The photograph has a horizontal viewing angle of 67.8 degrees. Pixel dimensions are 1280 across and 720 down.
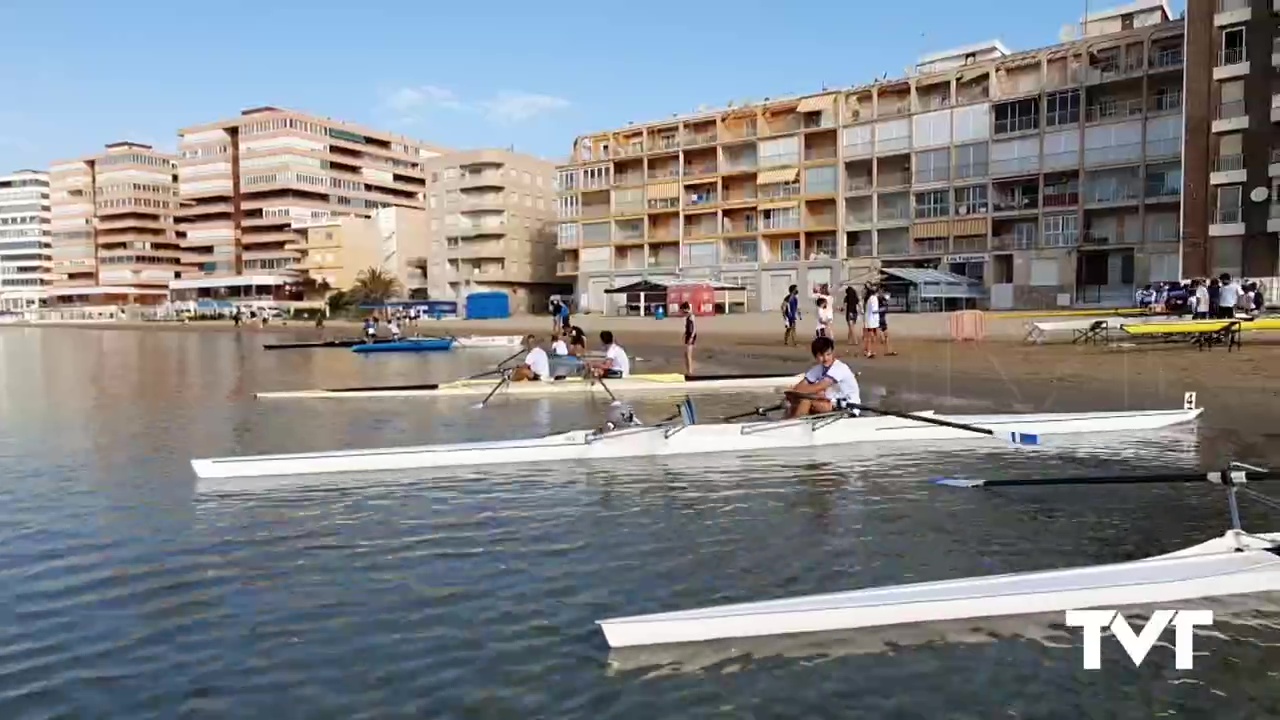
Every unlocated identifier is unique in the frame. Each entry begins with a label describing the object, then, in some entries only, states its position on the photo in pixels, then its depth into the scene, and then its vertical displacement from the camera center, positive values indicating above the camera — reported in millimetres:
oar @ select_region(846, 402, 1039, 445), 9953 -1267
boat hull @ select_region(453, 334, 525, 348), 37766 -915
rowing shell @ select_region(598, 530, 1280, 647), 6008 -1891
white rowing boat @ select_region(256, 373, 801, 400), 18656 -1386
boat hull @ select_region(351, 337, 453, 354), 35438 -1033
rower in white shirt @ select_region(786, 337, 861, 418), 12461 -988
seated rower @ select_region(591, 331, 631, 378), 19297 -947
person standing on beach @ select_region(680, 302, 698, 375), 25578 -573
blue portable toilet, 77062 +922
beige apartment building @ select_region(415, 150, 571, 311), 88375 +8610
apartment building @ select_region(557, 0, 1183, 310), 54031 +9113
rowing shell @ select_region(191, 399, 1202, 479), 11219 -1609
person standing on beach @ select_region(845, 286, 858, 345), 28078 +303
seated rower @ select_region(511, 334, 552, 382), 18906 -1011
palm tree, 85562 +2877
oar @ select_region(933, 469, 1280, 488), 6590 -1231
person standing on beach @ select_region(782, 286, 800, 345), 30156 +186
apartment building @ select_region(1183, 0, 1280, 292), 43875 +8304
